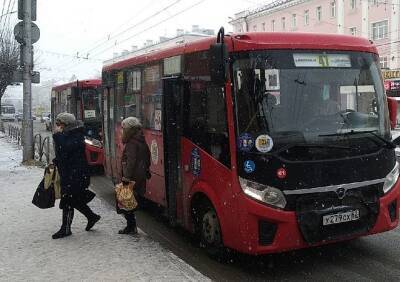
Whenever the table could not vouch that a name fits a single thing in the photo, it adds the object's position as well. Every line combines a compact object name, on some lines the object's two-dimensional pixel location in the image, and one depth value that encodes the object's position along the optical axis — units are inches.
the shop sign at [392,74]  1478.8
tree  1466.5
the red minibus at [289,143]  204.8
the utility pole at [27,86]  586.6
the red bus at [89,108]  555.5
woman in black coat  265.4
